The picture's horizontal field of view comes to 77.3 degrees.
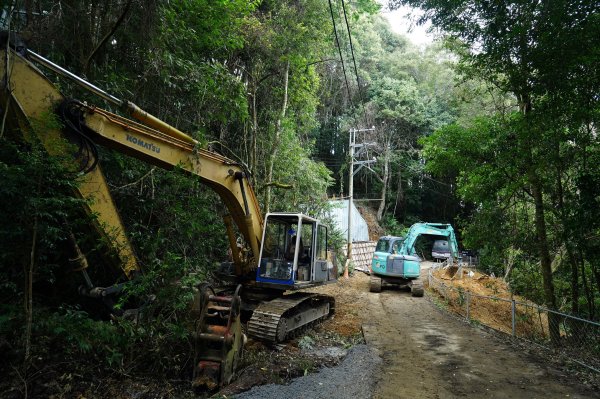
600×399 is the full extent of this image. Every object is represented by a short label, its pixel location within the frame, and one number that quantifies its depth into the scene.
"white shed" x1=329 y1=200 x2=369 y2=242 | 23.36
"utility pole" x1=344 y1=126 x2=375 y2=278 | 19.76
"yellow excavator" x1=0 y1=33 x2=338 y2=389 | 4.03
